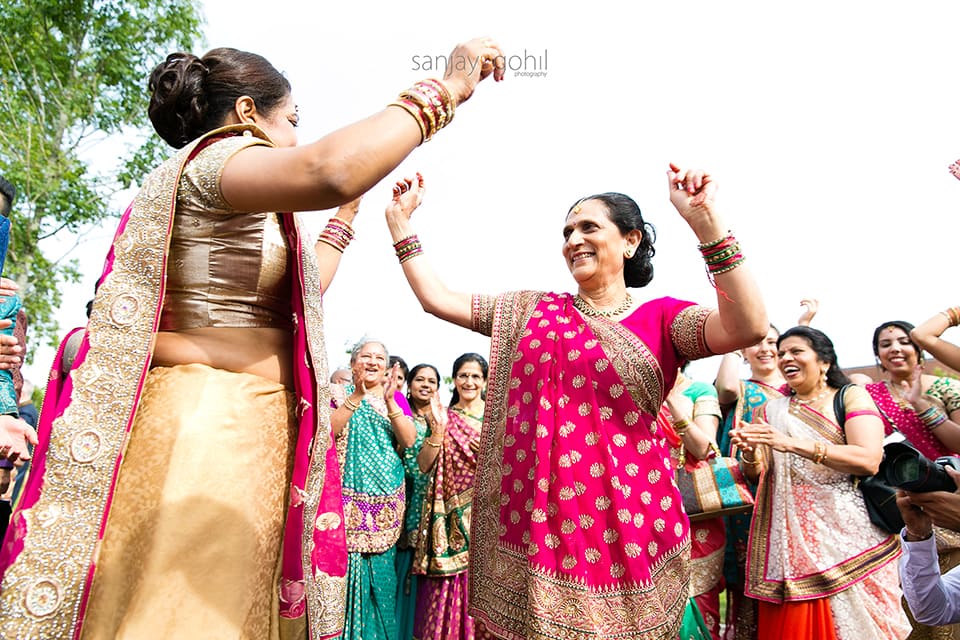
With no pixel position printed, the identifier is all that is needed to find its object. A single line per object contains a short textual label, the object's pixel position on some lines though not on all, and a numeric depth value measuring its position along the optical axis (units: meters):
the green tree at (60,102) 12.34
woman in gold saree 1.31
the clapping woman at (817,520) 3.52
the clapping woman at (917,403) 4.19
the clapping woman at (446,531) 5.16
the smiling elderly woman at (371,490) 4.95
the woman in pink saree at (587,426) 2.30
